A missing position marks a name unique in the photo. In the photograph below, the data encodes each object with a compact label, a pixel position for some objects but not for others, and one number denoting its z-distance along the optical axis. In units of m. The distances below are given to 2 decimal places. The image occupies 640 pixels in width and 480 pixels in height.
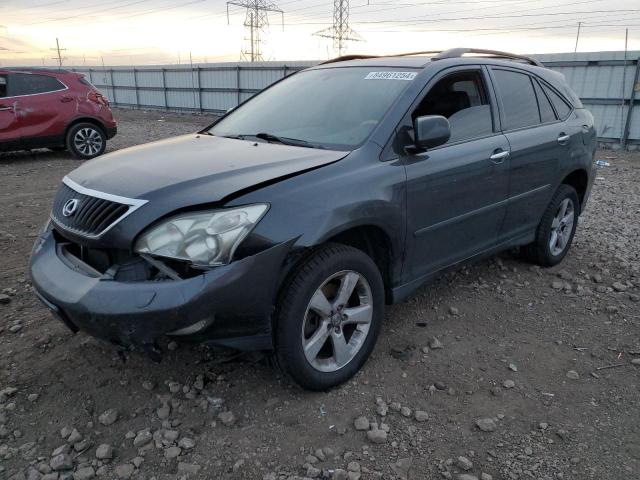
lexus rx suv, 2.30
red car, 9.27
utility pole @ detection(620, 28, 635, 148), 12.64
